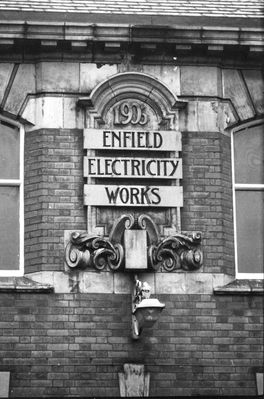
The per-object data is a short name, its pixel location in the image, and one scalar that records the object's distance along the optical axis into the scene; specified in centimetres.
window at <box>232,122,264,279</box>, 1922
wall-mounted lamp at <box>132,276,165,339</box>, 1758
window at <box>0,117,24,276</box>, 1880
